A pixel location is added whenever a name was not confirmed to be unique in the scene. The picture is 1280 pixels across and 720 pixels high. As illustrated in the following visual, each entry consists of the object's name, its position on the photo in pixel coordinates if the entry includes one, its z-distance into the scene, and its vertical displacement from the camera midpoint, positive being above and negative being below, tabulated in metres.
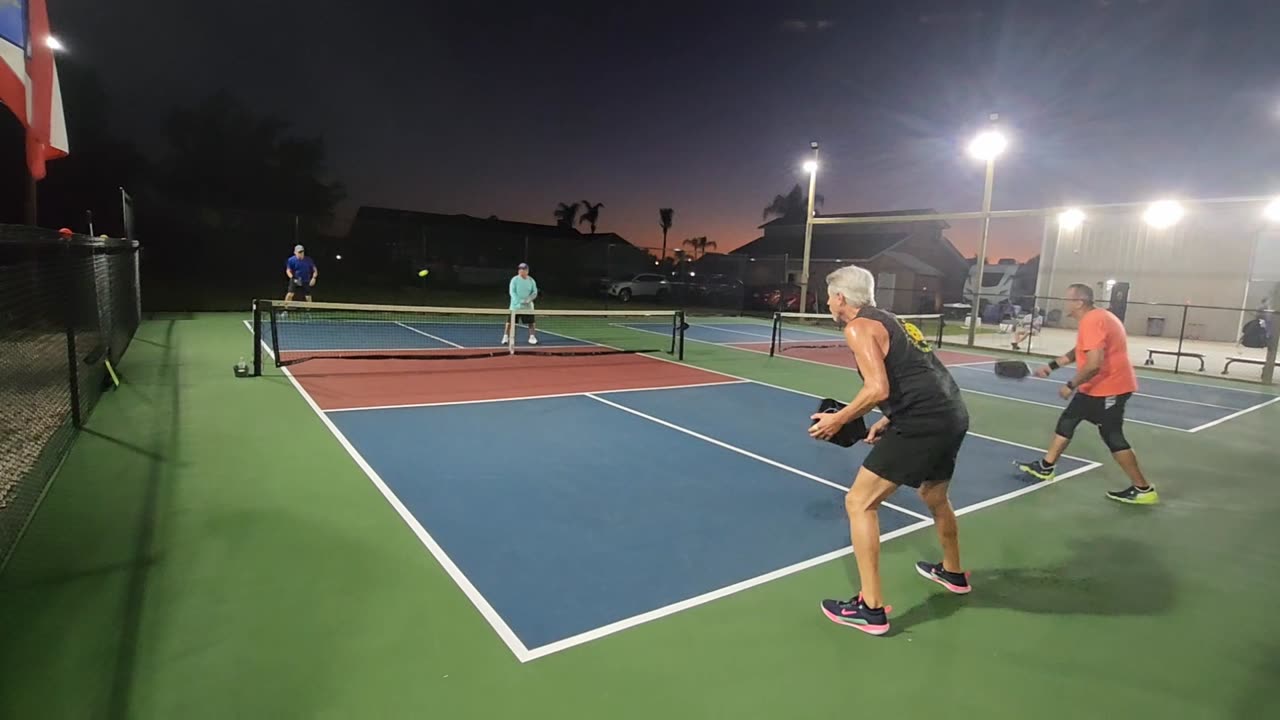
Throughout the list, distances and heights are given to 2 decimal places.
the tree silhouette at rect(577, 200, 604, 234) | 68.25 +7.54
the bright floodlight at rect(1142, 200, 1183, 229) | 22.97 +3.56
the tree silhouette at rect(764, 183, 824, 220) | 66.75 +9.50
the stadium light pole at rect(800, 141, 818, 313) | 24.59 +2.85
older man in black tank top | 3.44 -0.65
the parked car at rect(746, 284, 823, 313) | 30.25 -0.21
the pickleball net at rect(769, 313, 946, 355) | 17.55 -1.25
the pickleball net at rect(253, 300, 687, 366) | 11.58 -1.40
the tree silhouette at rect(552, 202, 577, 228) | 68.62 +7.37
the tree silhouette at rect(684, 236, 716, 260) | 69.06 +5.00
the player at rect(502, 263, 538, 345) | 14.12 -0.20
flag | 5.54 +1.68
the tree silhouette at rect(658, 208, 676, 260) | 69.38 +7.77
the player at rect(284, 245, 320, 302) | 15.24 +0.00
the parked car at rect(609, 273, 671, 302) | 33.19 +0.02
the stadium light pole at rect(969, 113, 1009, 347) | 18.41 +4.33
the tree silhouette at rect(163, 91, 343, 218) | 36.81 +6.14
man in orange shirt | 5.79 -0.62
